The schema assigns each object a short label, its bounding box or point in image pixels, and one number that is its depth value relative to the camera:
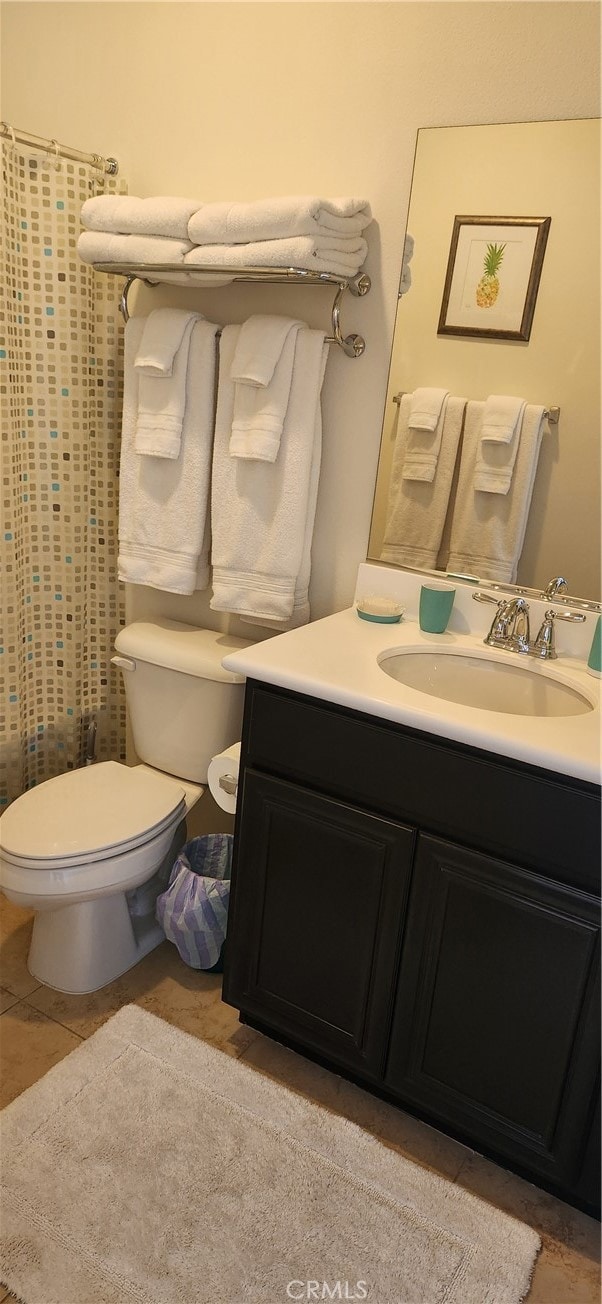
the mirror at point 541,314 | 1.44
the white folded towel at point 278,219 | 1.50
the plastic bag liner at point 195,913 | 1.77
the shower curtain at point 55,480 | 1.90
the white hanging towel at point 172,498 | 1.83
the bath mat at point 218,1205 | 1.25
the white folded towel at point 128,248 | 1.66
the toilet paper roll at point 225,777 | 1.67
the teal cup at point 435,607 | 1.65
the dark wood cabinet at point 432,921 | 1.25
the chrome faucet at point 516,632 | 1.57
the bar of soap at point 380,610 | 1.70
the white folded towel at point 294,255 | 1.51
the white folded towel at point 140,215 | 1.64
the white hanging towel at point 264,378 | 1.69
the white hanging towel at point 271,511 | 1.72
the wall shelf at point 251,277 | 1.58
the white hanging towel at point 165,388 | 1.80
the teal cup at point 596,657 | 1.50
